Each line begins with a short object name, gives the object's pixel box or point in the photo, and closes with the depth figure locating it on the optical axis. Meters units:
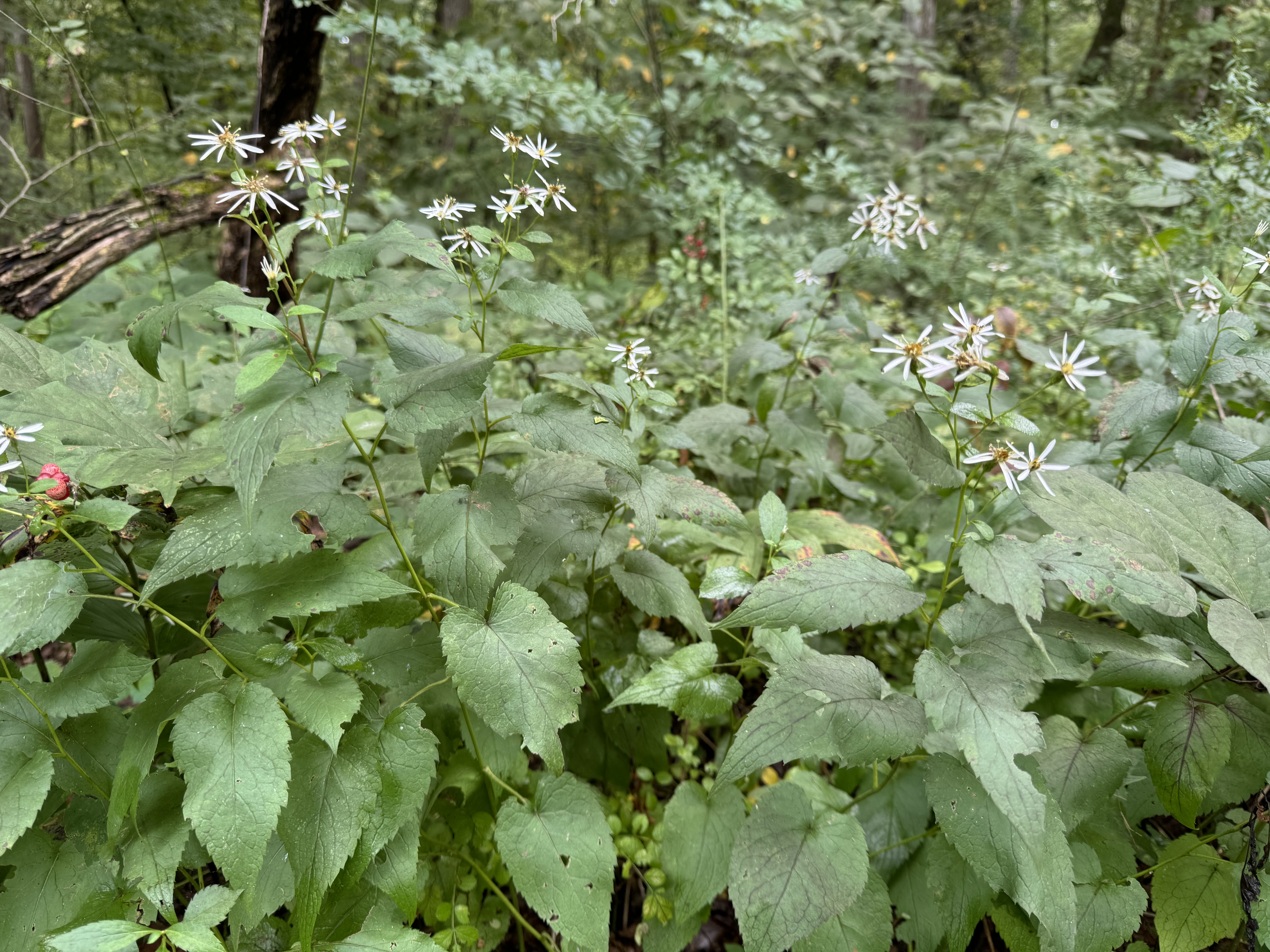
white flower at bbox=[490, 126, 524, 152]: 0.47
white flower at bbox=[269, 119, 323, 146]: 0.49
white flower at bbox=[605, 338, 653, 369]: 0.52
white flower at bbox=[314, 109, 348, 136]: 0.49
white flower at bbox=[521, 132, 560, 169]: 0.50
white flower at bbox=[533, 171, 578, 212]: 0.50
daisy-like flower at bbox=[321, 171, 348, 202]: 0.48
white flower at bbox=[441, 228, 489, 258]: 0.48
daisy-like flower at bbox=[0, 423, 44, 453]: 0.42
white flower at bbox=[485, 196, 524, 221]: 0.47
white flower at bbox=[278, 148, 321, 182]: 0.47
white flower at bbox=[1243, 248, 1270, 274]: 0.51
